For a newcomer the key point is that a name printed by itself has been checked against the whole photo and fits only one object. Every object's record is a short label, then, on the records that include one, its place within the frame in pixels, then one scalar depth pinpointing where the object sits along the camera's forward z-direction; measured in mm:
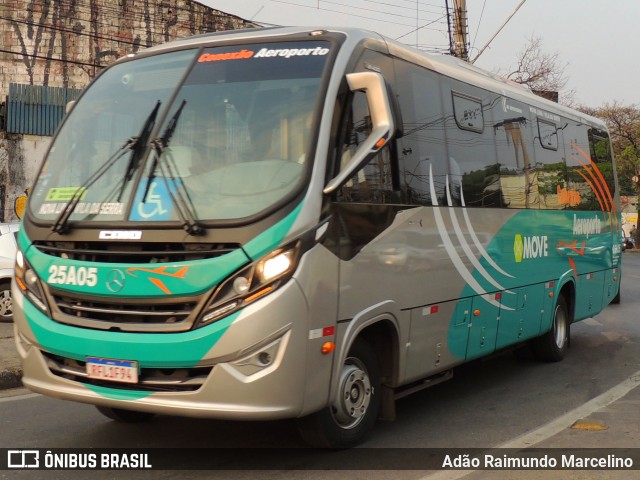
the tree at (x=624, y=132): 50906
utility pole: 22811
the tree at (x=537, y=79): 42219
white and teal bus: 4895
